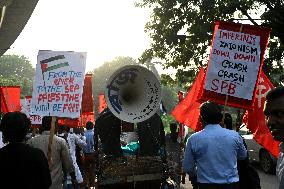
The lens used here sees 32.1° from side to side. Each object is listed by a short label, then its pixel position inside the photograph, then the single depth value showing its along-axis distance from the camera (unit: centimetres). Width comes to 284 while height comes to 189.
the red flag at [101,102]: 2043
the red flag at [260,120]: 666
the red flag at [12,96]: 1519
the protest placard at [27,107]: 1216
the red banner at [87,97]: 1104
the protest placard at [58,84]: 673
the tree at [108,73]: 9150
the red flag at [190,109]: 851
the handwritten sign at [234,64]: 659
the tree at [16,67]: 9828
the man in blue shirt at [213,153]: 472
